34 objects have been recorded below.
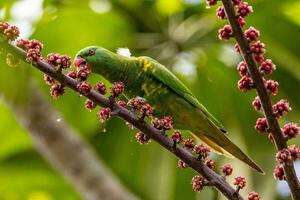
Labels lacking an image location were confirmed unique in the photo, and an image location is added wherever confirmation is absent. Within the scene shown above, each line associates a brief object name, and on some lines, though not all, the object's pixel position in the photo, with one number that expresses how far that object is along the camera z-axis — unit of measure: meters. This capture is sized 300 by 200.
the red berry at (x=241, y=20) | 4.31
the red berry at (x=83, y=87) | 4.56
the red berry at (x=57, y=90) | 4.72
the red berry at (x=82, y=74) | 4.72
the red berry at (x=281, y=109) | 4.61
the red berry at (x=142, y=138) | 4.97
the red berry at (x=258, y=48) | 4.46
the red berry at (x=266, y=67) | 4.52
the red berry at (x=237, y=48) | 4.40
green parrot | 6.29
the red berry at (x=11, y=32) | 4.52
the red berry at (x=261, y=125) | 4.61
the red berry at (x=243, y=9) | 4.46
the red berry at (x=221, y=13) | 4.44
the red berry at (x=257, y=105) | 4.64
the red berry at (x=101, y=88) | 4.87
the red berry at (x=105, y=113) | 4.72
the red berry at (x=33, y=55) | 4.50
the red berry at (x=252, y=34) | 4.49
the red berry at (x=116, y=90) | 4.77
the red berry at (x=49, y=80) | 4.75
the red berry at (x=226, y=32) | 4.41
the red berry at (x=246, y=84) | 4.47
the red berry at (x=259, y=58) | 4.50
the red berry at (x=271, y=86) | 4.57
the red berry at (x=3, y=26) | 4.58
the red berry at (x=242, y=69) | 4.55
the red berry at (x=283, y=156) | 4.31
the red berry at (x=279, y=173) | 4.59
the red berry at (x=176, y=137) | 4.78
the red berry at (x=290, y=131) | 4.61
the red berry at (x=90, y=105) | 4.84
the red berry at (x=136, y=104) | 4.95
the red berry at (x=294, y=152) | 4.42
